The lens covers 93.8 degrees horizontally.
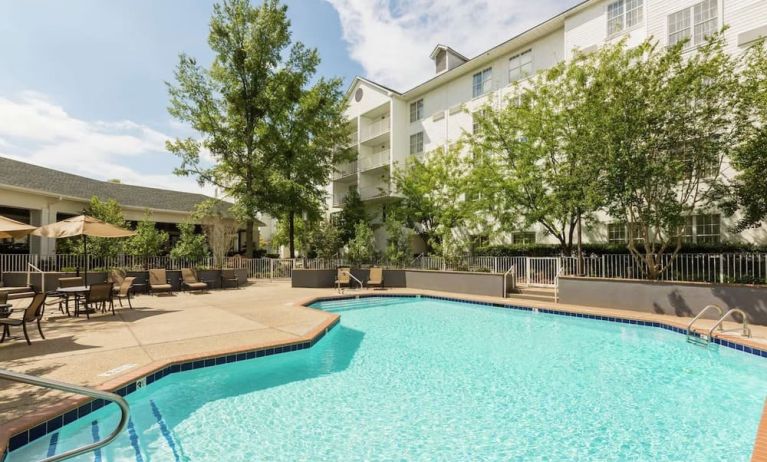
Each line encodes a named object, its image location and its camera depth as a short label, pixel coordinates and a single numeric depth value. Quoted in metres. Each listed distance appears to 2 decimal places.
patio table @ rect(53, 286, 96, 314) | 8.89
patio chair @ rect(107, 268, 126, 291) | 11.97
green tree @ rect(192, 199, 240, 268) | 20.73
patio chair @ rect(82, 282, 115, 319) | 8.73
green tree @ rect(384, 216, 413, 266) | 18.70
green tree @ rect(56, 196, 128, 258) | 15.63
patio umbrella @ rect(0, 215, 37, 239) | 7.48
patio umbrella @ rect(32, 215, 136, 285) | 9.33
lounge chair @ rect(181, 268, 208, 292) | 14.17
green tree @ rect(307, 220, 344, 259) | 19.22
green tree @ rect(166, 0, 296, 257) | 22.28
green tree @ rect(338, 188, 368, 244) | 27.01
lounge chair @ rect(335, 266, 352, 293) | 15.86
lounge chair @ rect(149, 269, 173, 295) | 13.12
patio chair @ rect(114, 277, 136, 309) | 10.46
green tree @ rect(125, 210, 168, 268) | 16.09
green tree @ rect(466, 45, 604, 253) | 11.63
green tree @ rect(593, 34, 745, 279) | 9.93
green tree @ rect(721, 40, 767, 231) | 9.62
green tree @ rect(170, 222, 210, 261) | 16.78
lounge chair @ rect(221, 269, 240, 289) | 16.30
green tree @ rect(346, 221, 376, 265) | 18.44
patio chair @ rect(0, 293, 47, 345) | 6.27
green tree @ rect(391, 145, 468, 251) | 20.45
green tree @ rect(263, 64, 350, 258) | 23.48
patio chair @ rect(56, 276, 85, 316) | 10.83
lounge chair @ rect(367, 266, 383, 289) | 16.66
